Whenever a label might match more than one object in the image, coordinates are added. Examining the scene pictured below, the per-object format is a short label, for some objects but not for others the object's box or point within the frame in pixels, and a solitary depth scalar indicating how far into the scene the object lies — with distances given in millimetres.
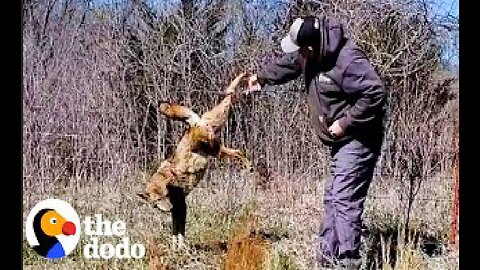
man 5531
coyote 5672
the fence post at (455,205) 5641
